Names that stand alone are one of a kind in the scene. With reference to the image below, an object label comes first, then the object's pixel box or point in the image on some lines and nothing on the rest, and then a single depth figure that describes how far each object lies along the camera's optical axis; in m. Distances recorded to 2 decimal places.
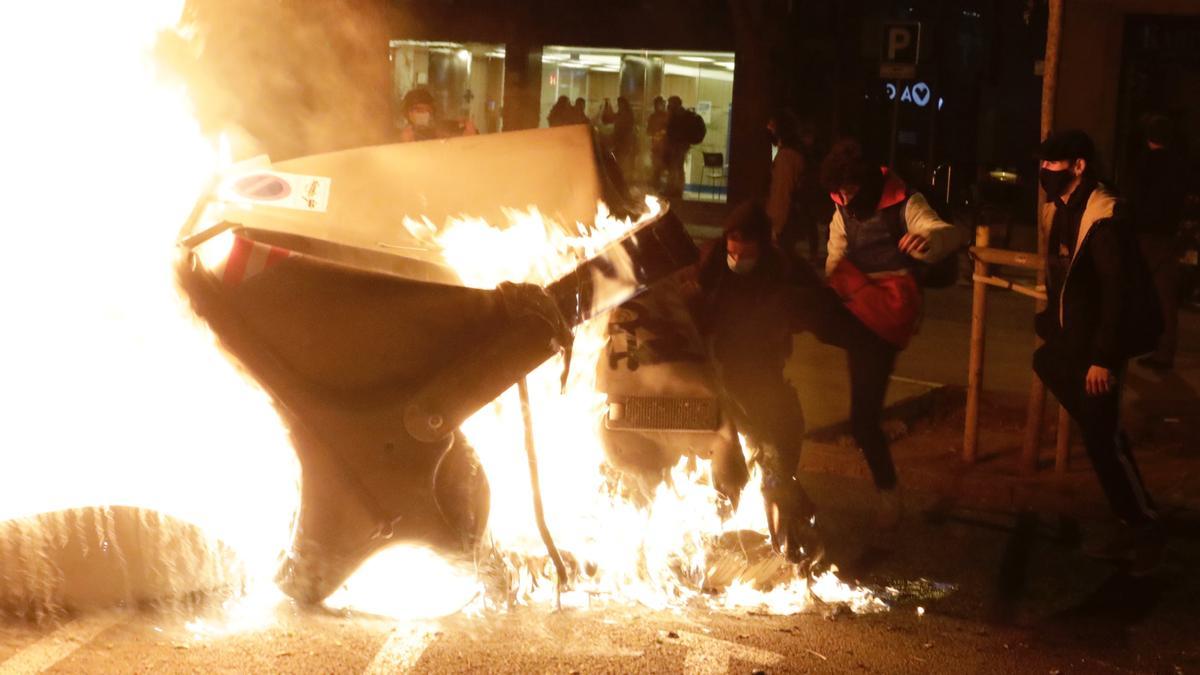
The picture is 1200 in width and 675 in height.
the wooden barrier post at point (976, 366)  7.39
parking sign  12.44
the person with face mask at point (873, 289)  6.16
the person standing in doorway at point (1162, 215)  10.08
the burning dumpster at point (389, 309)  3.85
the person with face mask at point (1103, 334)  5.74
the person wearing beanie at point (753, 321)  6.11
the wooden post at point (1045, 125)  7.23
